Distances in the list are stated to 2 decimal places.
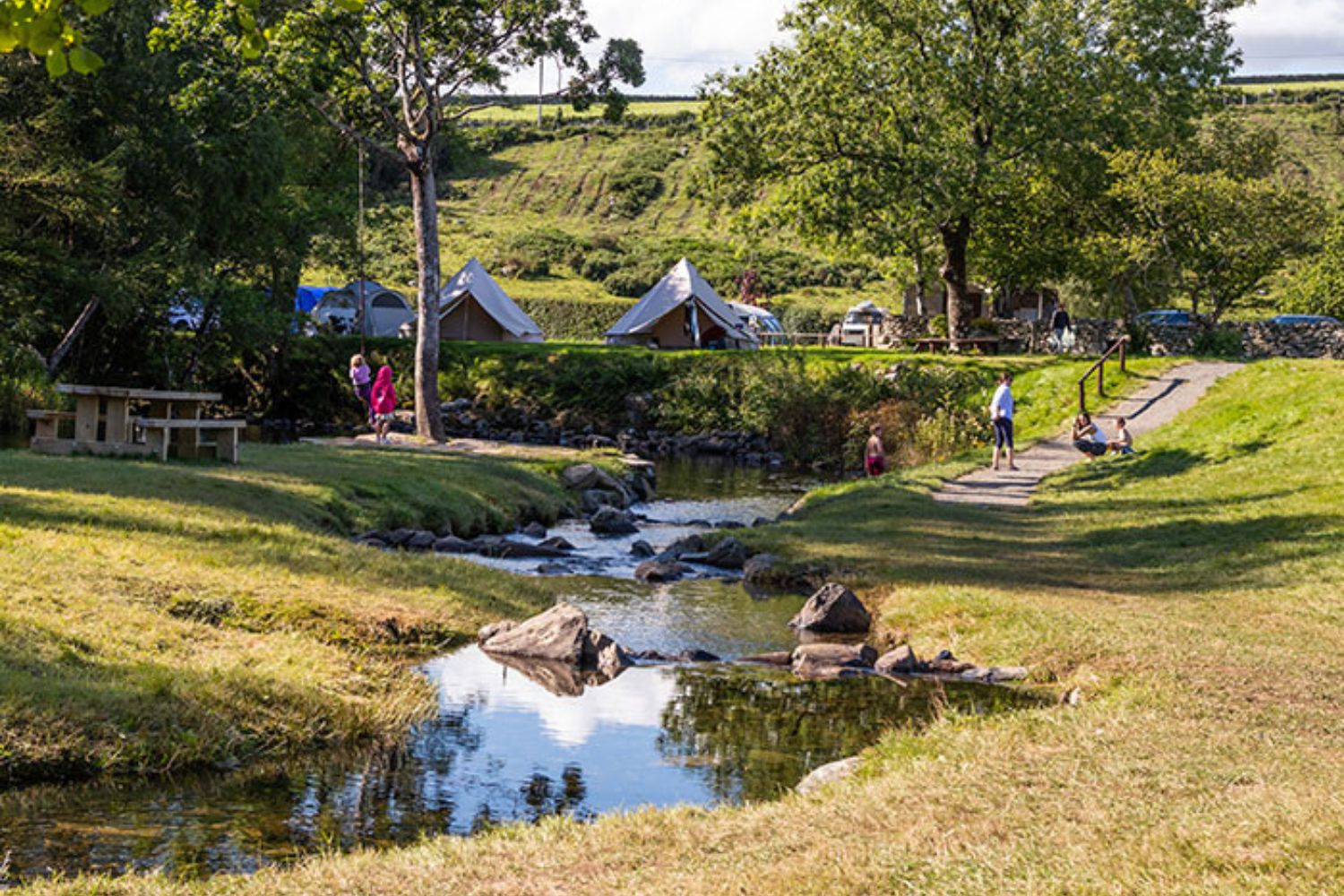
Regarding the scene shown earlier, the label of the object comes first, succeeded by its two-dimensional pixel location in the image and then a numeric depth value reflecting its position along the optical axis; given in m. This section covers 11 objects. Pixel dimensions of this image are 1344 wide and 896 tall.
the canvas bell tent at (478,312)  60.53
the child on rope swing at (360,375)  37.29
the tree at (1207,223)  49.94
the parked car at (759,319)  70.31
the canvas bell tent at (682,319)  59.56
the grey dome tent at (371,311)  62.28
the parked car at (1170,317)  56.99
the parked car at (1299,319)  66.07
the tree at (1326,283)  73.00
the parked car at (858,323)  69.38
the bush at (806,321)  81.38
